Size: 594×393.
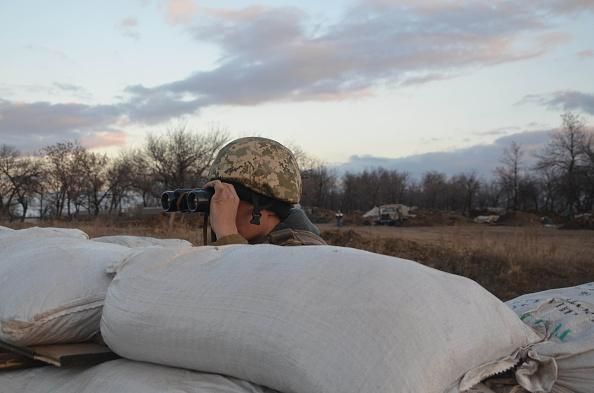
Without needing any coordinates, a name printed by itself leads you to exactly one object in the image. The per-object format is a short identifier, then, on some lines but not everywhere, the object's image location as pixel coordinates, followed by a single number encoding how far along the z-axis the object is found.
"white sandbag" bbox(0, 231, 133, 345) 1.61
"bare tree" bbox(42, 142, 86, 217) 43.16
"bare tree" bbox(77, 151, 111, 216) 43.84
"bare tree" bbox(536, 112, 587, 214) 42.50
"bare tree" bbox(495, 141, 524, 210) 52.79
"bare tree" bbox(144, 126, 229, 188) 38.41
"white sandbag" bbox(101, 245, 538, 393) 1.14
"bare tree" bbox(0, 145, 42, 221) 42.94
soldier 2.03
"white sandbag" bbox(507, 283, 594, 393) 1.38
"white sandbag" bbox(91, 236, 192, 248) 3.04
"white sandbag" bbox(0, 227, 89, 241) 2.37
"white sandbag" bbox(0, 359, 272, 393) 1.33
